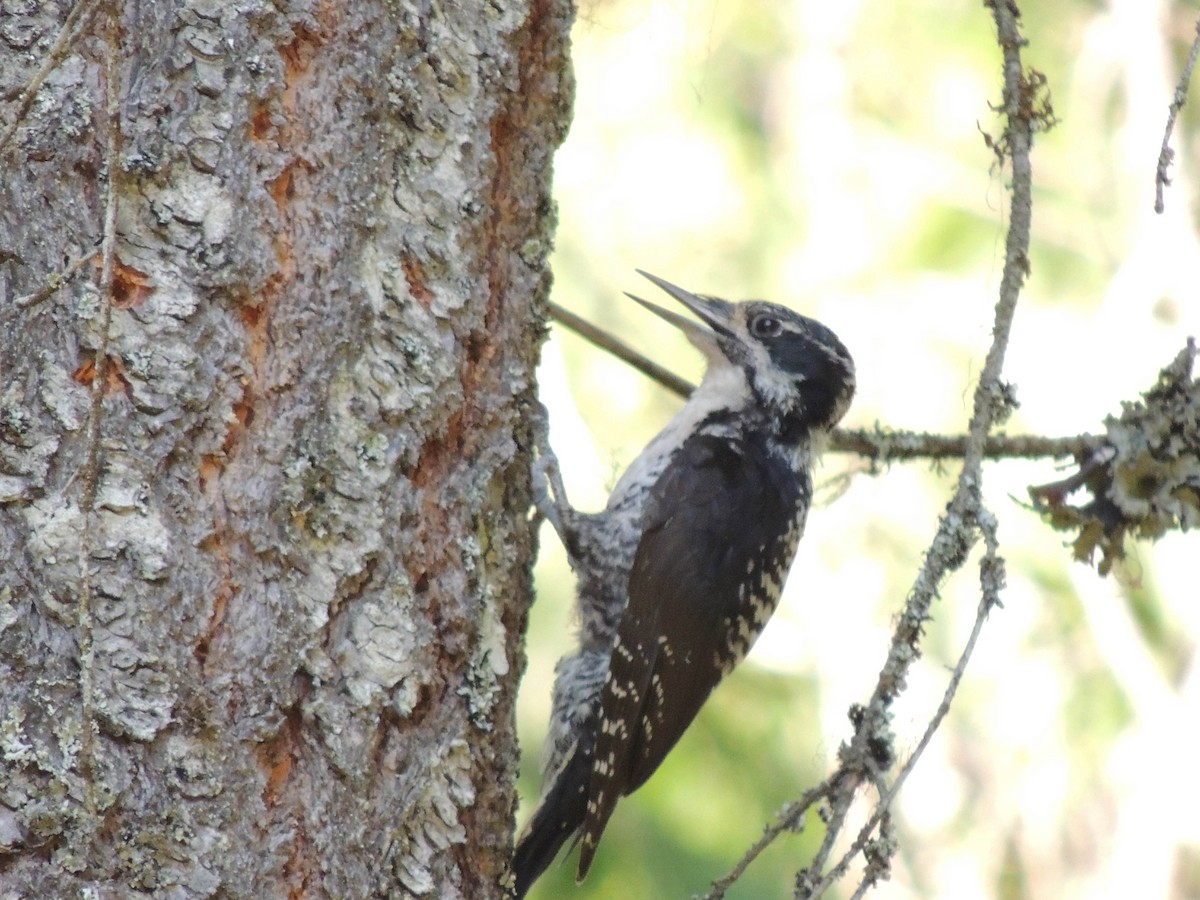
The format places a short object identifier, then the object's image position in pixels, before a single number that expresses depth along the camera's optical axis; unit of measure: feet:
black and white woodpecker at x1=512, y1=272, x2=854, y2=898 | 20.06
